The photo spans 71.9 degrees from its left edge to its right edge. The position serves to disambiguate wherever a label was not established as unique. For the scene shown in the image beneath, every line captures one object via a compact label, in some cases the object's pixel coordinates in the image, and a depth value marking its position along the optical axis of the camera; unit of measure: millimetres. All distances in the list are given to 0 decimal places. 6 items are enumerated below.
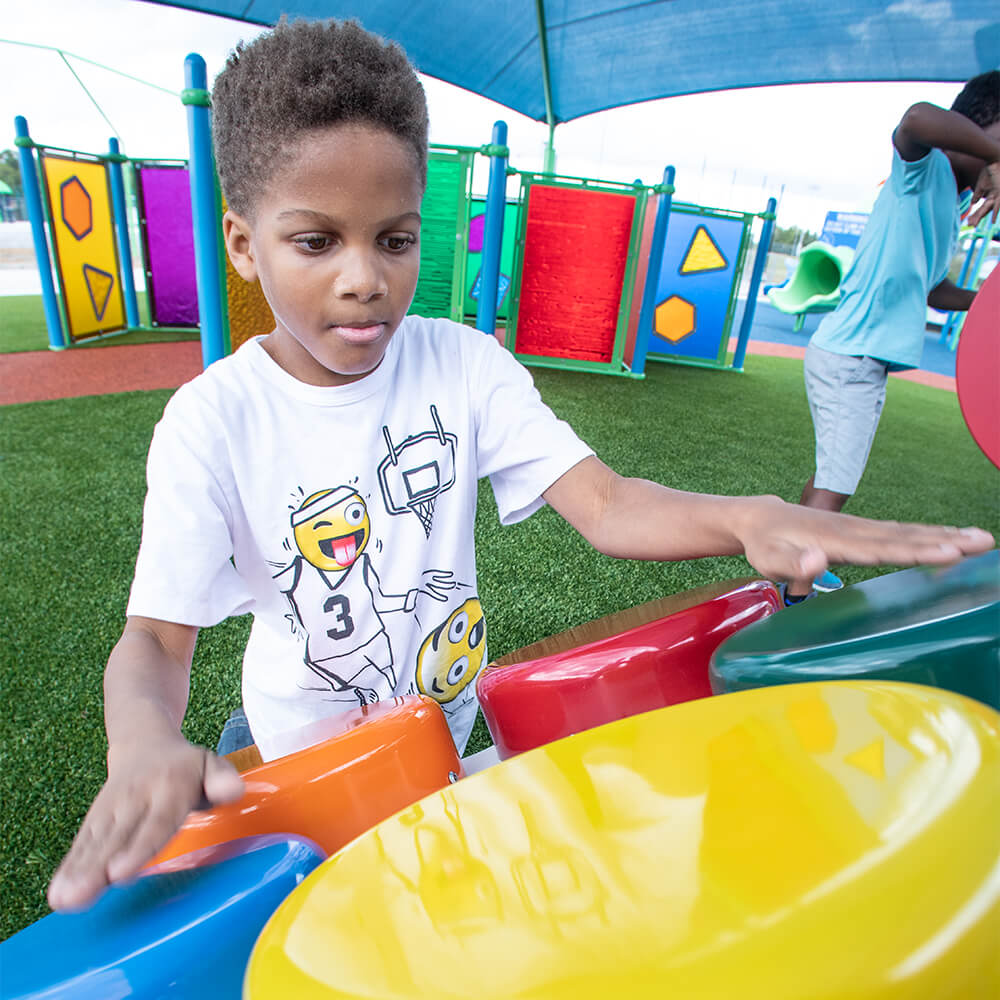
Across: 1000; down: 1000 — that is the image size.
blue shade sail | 4883
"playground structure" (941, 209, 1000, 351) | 8281
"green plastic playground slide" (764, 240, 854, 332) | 7426
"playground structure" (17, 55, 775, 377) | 4184
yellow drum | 241
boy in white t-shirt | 493
